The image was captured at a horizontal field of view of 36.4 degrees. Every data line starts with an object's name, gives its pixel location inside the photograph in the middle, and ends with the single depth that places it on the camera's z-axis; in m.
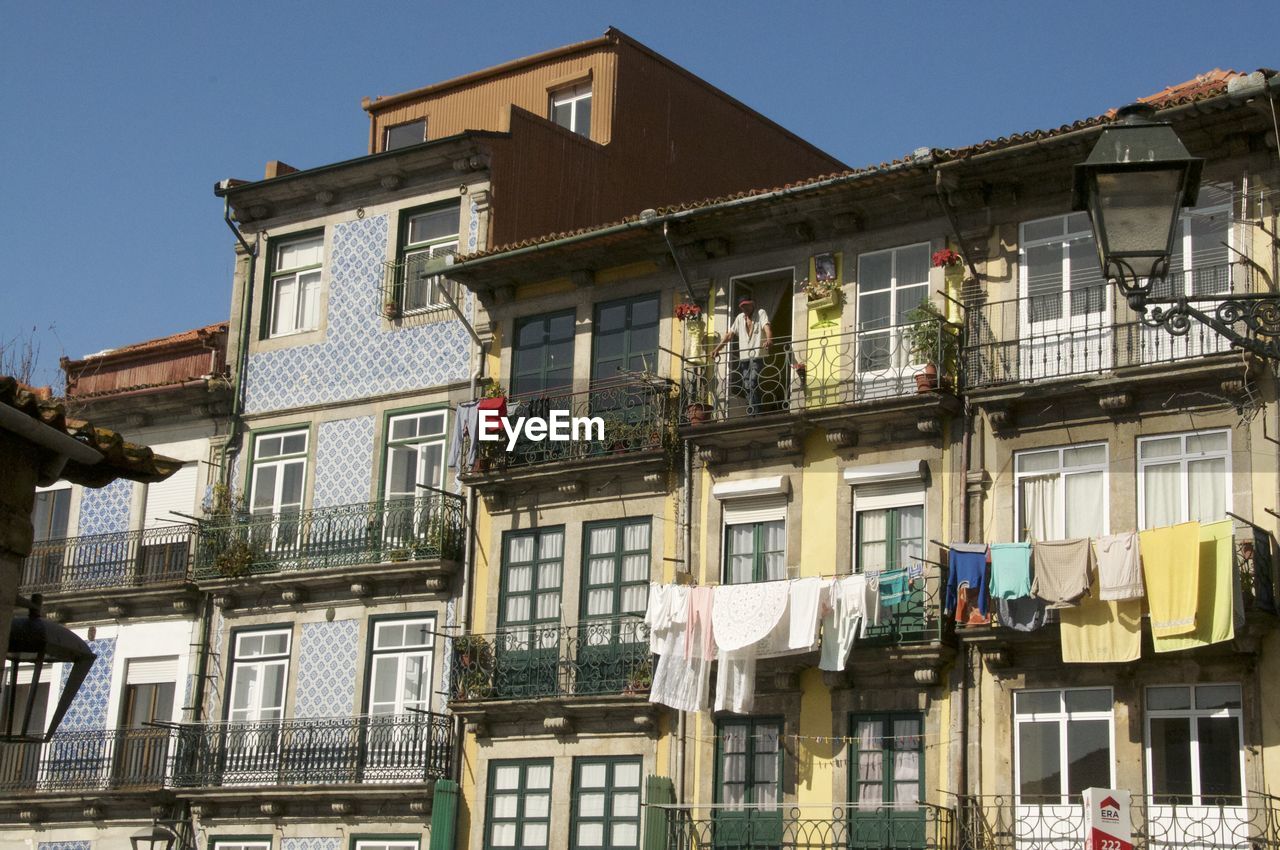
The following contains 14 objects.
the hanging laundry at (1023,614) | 20.95
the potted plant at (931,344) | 22.72
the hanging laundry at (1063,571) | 20.39
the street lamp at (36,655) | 10.51
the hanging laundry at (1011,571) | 20.78
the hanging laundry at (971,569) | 21.25
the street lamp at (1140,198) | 8.36
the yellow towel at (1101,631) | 20.27
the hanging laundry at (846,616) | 21.92
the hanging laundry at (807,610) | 22.12
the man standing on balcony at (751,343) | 24.73
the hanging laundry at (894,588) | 22.03
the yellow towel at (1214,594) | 19.44
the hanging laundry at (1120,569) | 20.05
